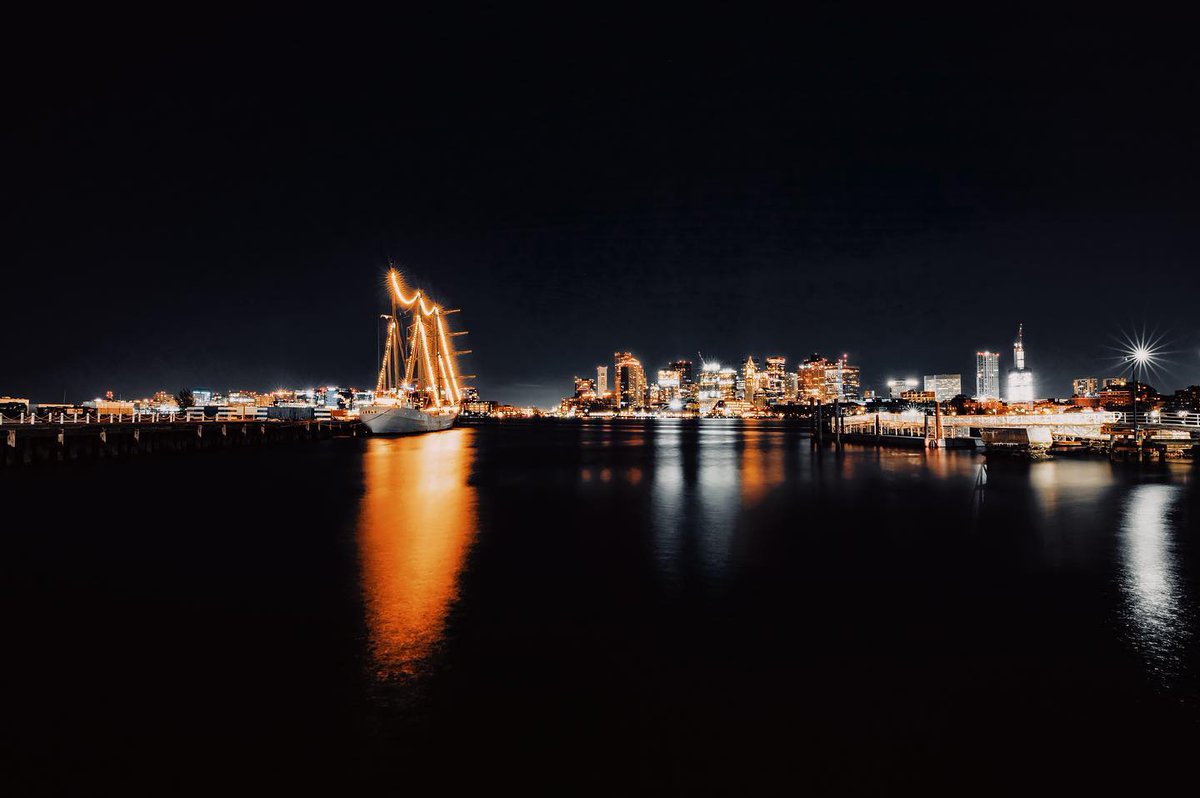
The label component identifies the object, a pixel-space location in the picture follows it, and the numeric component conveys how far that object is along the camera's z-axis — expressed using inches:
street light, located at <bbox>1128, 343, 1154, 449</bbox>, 1635.1
